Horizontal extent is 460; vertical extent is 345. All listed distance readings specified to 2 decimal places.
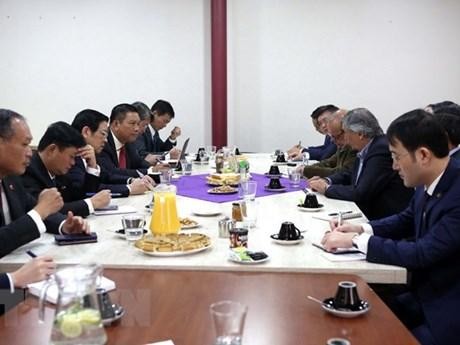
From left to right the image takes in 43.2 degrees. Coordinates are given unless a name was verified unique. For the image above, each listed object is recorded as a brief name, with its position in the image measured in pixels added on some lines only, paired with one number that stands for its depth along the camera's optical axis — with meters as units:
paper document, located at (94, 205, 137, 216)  2.91
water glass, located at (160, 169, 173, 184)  3.62
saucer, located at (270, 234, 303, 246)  2.28
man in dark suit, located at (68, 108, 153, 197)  3.53
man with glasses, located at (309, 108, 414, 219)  3.31
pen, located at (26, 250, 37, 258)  2.15
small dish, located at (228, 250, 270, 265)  2.03
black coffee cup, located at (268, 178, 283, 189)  3.68
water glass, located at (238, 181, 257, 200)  3.03
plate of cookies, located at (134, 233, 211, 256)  2.12
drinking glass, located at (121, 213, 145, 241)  2.37
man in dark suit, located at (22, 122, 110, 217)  2.86
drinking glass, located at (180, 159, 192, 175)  4.50
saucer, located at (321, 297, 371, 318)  1.57
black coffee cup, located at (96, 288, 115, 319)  1.52
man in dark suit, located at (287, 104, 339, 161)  5.56
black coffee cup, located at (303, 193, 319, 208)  3.03
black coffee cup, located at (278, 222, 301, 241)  2.31
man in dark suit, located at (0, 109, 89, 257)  2.33
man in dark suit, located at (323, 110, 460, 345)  1.97
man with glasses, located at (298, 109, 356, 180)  4.32
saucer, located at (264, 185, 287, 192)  3.62
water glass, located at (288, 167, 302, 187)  3.89
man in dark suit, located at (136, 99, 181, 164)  6.29
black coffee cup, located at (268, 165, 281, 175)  4.25
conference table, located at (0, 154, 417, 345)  1.48
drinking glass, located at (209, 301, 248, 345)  1.20
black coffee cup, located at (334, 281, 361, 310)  1.60
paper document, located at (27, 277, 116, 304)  1.69
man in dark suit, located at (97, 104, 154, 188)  4.41
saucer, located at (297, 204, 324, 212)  2.98
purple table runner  3.39
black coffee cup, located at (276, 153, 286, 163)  5.34
